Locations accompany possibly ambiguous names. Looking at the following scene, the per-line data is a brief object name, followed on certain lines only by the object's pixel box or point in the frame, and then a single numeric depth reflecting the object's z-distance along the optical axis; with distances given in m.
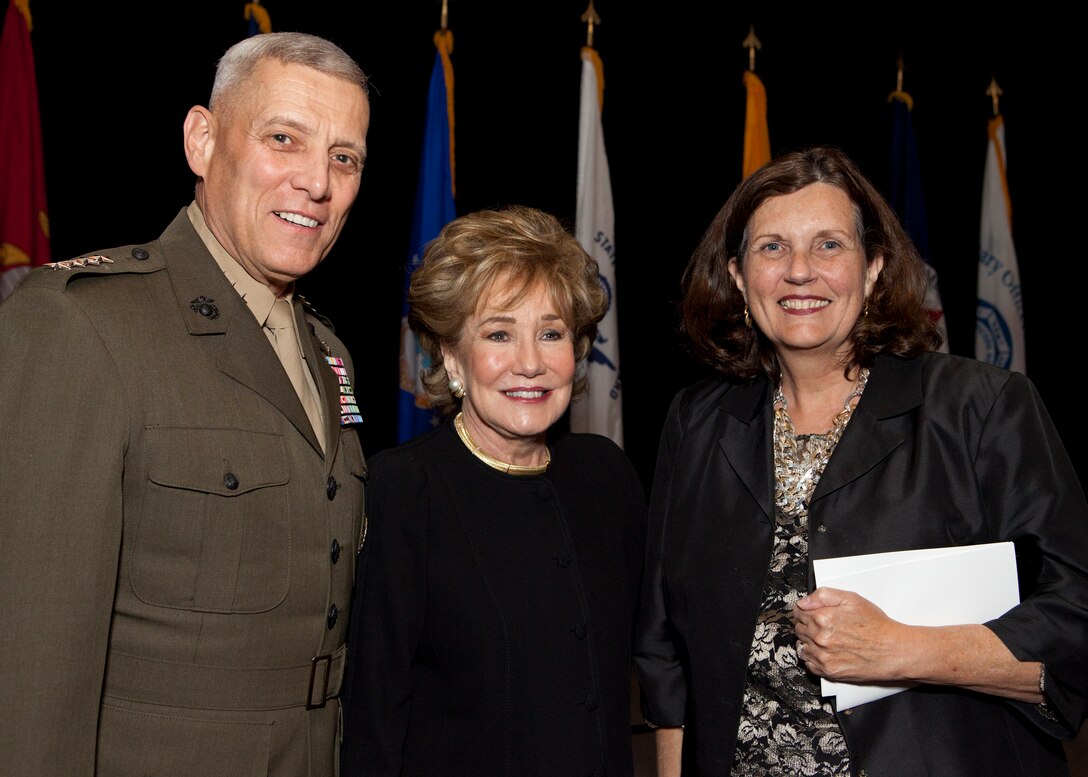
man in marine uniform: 1.27
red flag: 3.72
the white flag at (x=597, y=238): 4.86
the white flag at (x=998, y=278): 5.89
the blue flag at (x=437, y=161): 4.54
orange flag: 5.27
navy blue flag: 5.66
